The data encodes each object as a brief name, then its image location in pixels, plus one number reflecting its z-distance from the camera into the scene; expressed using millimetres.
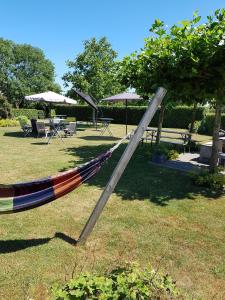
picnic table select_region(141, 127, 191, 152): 9233
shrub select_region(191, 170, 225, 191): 5721
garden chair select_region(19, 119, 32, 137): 12934
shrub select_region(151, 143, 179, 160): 7965
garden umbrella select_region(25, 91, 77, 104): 13115
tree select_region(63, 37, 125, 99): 19347
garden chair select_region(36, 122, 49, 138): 12345
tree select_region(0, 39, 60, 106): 40860
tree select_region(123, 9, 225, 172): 4756
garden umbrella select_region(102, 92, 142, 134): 11545
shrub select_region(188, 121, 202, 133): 15733
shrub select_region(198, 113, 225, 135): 16741
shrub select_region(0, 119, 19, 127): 18032
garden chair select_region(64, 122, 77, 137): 13123
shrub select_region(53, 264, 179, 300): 1681
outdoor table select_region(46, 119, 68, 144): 11874
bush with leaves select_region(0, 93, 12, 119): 20322
